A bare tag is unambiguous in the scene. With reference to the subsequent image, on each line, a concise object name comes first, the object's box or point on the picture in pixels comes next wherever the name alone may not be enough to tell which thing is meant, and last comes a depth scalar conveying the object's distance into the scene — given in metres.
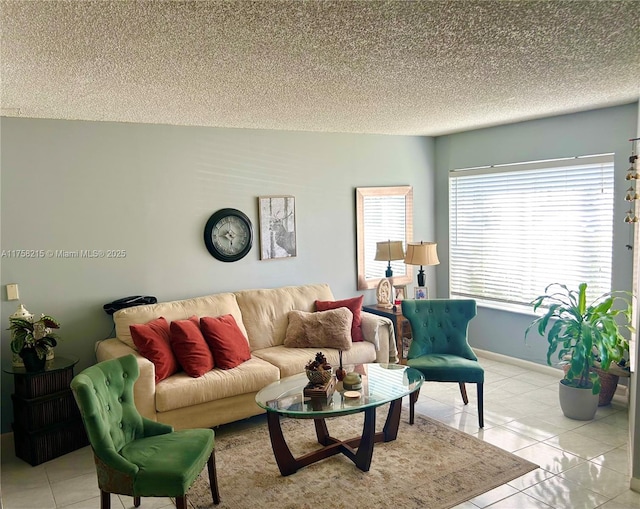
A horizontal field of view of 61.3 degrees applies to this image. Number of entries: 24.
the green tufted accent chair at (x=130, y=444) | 2.64
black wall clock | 4.87
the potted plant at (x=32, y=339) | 3.75
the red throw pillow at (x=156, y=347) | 3.93
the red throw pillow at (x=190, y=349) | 4.01
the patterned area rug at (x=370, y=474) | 3.13
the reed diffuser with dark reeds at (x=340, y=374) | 3.62
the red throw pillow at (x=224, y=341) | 4.19
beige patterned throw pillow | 4.69
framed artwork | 5.17
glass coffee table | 3.22
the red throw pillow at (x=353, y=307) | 4.96
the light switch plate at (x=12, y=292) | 3.97
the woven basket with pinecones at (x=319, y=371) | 3.42
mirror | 5.81
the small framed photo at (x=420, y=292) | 5.89
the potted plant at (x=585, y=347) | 4.07
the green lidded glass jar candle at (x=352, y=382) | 3.50
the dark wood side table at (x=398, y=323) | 5.42
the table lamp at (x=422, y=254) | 5.52
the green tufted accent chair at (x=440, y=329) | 4.39
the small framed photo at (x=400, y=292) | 5.95
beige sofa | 3.80
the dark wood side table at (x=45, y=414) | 3.71
